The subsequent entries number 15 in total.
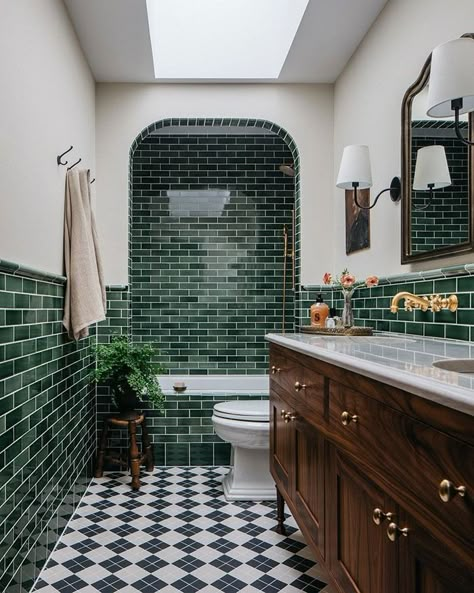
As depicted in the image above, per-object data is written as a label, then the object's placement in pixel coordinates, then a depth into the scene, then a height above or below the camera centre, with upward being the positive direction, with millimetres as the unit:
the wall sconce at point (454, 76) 1590 +701
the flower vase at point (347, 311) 2562 -25
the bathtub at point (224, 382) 4238 -613
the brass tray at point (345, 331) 2428 -116
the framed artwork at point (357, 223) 2902 +477
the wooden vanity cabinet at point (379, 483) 817 -372
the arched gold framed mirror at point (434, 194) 1860 +433
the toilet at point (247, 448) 2820 -773
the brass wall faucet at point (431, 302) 1873 +14
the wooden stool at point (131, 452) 3037 -873
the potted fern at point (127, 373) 3092 -395
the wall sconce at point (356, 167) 2592 +683
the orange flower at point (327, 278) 2778 +146
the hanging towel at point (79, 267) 2479 +191
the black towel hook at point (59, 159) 2421 +684
